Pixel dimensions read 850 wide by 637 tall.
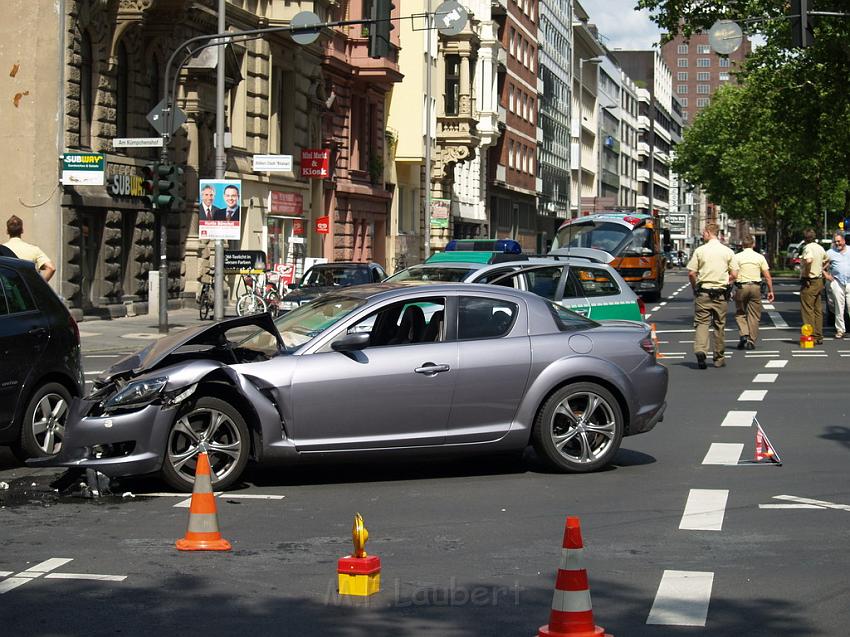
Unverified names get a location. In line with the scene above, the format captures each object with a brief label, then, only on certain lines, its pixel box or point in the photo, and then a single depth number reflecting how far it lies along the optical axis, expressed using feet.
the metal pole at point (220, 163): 101.50
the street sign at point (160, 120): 92.38
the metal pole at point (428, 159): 173.68
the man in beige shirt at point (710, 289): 68.33
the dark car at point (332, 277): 93.76
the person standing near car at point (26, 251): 55.31
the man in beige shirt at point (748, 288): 77.15
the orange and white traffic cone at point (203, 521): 26.09
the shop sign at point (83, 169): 96.12
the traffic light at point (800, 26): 72.49
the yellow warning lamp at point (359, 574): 22.30
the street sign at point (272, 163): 119.85
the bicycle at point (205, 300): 111.55
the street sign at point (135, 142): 89.65
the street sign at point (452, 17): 116.88
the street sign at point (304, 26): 94.04
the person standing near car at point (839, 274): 84.17
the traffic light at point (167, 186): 91.86
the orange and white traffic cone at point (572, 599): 18.28
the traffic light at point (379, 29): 81.00
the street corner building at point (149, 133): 99.25
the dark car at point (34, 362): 36.04
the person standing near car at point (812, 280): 81.66
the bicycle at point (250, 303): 109.70
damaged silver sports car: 32.22
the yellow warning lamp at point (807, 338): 79.15
